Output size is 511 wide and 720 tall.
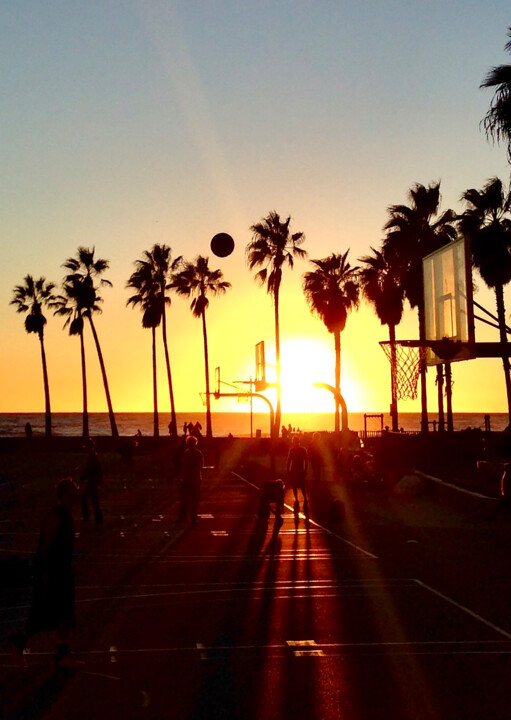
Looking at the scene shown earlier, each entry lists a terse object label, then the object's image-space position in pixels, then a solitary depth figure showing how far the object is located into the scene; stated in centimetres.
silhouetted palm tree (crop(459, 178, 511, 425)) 4119
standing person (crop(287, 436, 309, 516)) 2300
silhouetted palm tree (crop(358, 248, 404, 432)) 5294
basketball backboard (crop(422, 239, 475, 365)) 1838
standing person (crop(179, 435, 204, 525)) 2059
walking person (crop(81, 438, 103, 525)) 2172
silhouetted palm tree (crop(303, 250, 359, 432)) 5953
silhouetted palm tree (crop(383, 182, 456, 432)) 4841
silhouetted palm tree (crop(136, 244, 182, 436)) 7412
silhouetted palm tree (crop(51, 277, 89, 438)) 6981
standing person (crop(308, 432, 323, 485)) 3500
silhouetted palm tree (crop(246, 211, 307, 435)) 5769
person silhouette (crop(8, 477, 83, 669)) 885
